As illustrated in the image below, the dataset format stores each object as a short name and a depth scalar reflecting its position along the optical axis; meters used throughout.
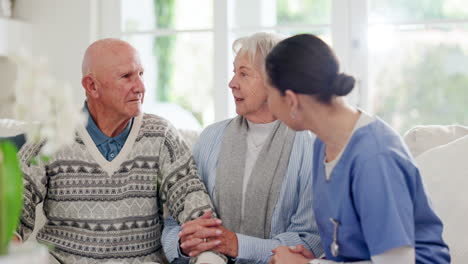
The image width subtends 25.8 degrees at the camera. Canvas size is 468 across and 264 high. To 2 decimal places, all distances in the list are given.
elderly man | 2.83
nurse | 2.32
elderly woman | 2.84
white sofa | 2.70
